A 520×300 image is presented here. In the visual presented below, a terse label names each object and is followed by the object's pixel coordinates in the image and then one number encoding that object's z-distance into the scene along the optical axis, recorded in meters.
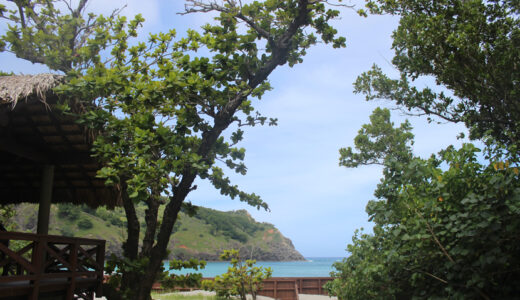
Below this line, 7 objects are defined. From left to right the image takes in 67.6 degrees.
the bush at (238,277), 11.09
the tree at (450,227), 3.04
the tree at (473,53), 5.00
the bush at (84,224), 51.25
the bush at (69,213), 52.28
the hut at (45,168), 4.81
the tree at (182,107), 5.48
